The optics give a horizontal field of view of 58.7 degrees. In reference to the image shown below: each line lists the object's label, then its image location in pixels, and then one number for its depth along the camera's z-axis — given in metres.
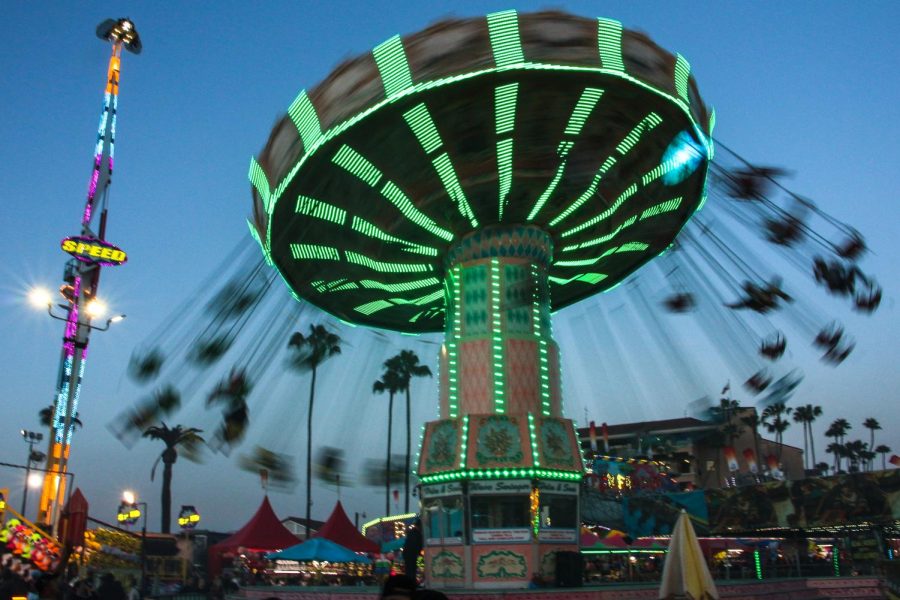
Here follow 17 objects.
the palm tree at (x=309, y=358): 17.84
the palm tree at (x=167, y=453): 57.00
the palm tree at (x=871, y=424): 113.31
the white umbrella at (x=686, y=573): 9.91
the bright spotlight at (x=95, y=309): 39.00
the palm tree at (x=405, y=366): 64.62
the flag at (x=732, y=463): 55.67
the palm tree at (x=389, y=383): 64.40
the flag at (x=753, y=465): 82.71
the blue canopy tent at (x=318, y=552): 24.11
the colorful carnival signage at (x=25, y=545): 20.86
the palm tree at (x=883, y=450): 118.75
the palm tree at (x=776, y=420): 93.00
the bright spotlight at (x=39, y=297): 33.41
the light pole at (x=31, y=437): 56.93
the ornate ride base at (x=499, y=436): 18.06
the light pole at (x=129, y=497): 42.31
